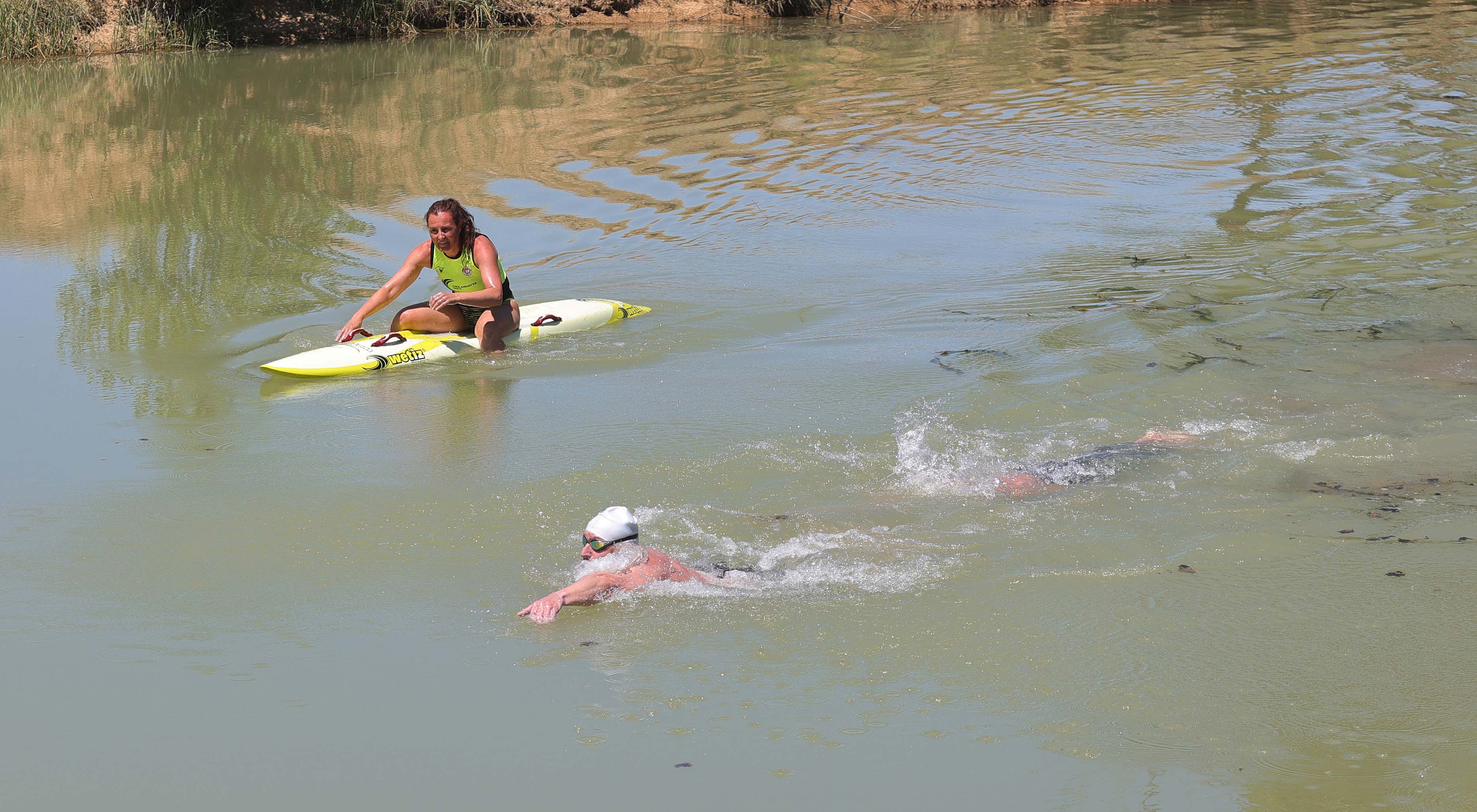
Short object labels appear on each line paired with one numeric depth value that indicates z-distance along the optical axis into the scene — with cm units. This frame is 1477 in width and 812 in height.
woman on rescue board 1706
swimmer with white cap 1011
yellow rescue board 1642
